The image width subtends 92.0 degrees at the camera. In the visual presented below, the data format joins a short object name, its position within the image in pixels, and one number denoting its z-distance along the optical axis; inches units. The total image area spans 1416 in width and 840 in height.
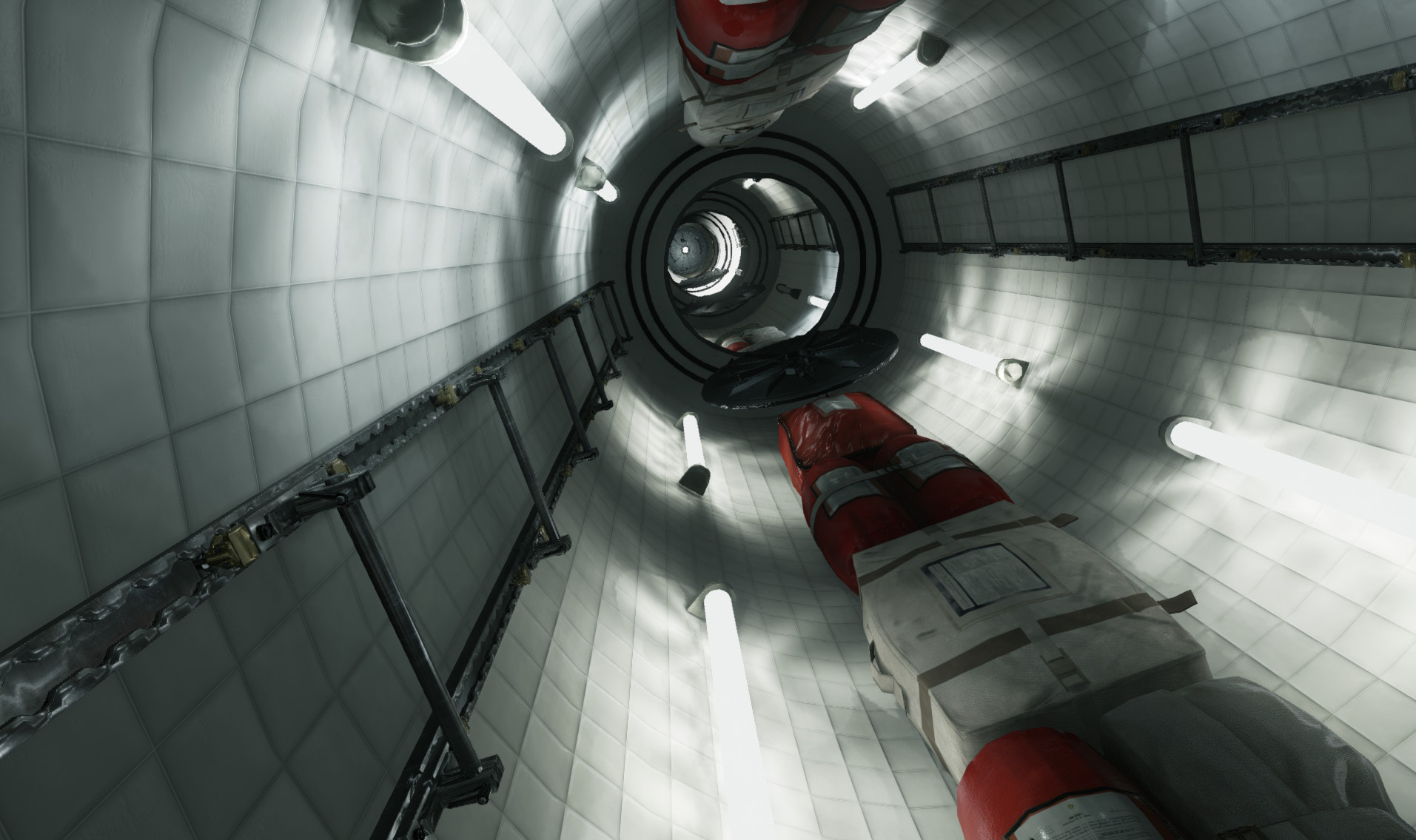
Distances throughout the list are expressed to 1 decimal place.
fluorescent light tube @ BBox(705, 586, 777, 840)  97.5
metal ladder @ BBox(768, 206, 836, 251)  498.0
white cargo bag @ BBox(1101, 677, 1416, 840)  84.4
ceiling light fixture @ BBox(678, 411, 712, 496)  235.9
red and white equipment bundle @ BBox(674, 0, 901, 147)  136.6
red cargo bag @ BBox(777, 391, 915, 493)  223.1
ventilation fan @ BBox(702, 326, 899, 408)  231.5
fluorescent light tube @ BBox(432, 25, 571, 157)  82.2
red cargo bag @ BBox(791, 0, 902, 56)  140.4
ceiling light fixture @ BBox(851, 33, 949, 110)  215.2
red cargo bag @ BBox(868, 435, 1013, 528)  184.5
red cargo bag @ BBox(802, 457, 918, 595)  183.2
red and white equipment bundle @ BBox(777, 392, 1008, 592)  185.0
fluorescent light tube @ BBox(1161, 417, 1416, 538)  116.2
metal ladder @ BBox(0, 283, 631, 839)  39.8
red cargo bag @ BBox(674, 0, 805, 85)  133.0
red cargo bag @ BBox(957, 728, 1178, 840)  90.5
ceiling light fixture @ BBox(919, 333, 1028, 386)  239.3
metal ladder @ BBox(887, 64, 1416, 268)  120.0
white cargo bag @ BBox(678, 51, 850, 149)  170.4
